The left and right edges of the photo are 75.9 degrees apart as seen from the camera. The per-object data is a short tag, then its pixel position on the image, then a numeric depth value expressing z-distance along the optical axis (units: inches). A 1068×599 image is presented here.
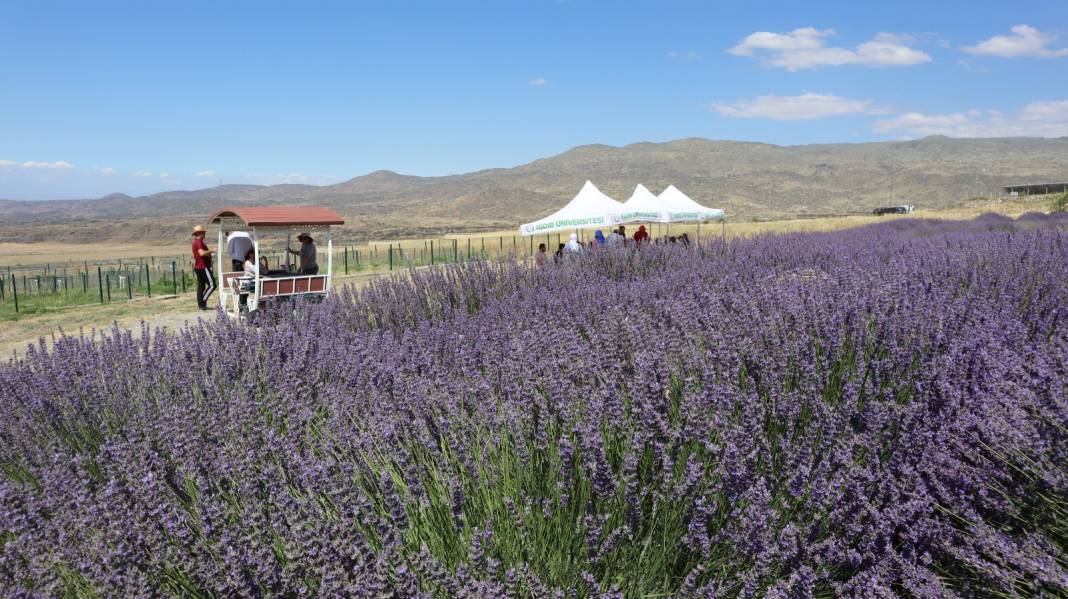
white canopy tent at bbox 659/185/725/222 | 626.5
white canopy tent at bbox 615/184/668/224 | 602.5
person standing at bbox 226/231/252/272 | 477.1
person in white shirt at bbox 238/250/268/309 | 401.7
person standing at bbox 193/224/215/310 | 512.1
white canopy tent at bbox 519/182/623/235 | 582.2
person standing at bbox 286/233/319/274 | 437.1
